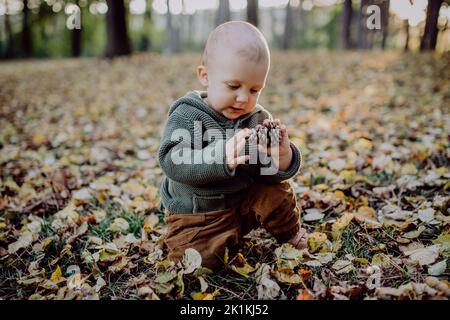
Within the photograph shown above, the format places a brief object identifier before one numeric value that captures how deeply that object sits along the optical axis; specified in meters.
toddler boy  1.51
